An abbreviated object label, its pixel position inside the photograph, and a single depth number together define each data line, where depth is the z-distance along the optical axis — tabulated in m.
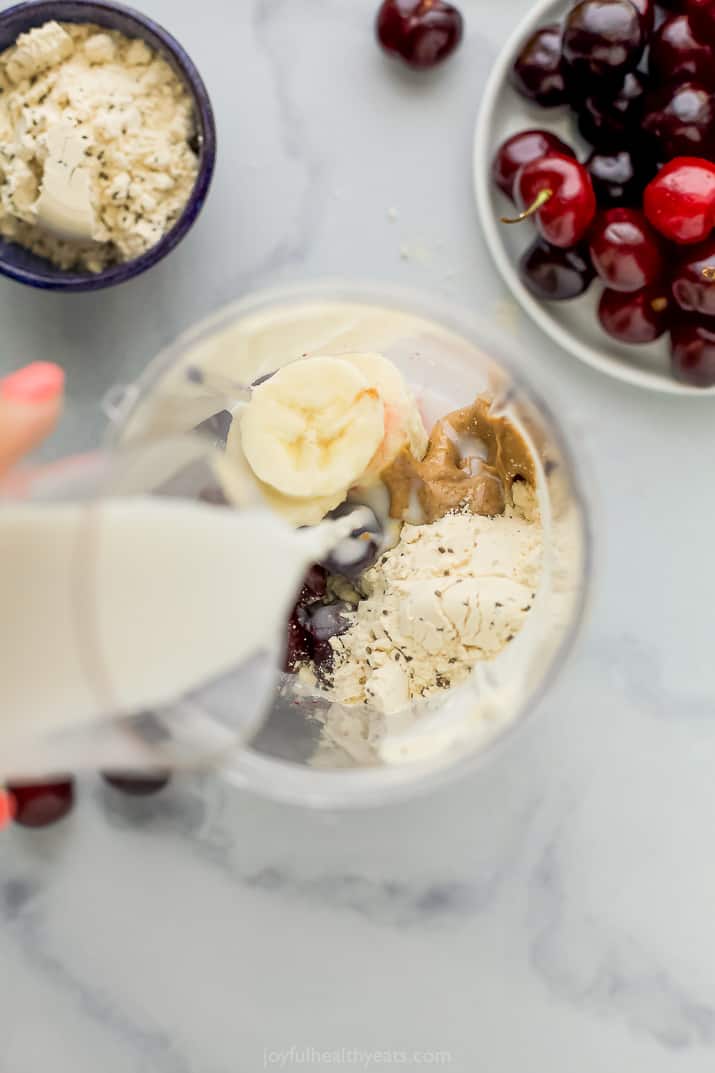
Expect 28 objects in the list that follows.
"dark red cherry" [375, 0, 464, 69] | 0.80
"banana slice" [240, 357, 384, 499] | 0.73
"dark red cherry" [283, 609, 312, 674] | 0.77
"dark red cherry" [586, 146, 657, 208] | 0.81
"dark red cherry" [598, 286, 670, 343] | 0.80
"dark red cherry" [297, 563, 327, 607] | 0.77
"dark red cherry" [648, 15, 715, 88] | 0.78
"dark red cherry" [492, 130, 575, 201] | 0.80
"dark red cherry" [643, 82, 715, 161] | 0.78
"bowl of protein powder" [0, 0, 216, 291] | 0.76
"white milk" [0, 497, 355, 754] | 0.49
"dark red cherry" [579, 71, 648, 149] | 0.80
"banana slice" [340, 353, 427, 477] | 0.76
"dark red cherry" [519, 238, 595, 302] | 0.80
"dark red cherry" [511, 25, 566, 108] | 0.80
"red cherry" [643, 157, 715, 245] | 0.76
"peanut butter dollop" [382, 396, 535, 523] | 0.77
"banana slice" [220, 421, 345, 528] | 0.73
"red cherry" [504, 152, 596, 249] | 0.77
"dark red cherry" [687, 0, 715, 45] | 0.77
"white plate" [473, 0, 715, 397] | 0.82
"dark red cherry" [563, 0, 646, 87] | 0.76
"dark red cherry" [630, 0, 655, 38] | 0.79
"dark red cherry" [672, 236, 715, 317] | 0.77
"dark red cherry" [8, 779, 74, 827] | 0.81
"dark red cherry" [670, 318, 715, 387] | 0.79
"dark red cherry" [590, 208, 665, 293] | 0.78
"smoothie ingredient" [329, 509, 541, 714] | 0.72
